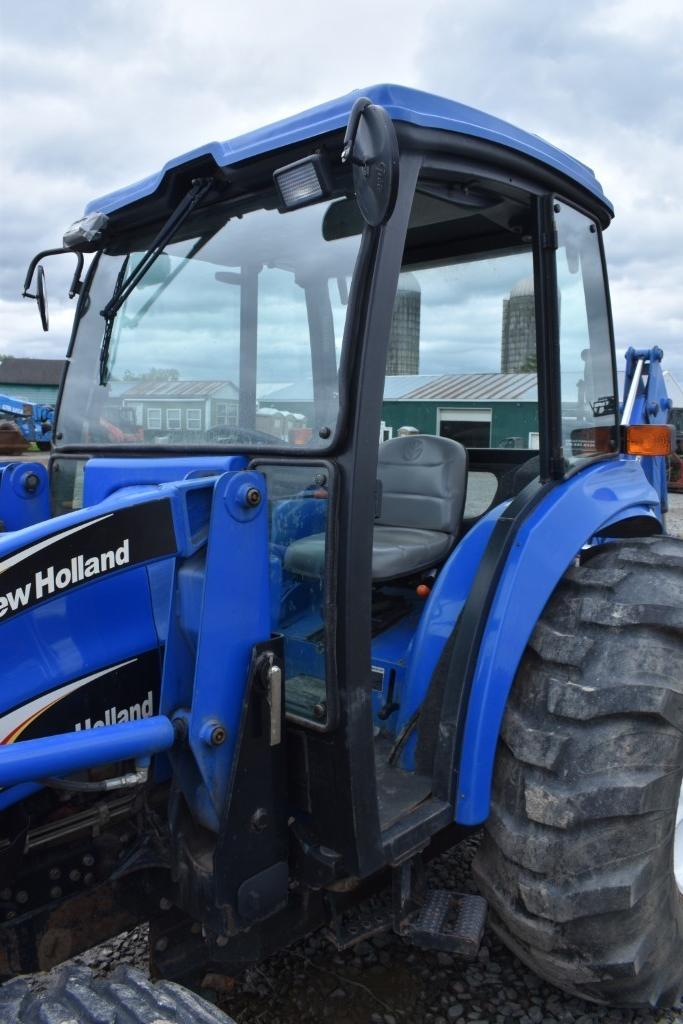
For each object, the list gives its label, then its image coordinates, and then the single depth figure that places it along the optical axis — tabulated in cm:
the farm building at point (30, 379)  4703
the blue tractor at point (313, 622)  180
